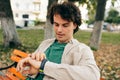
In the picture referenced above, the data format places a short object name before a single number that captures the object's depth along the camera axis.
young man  0.94
